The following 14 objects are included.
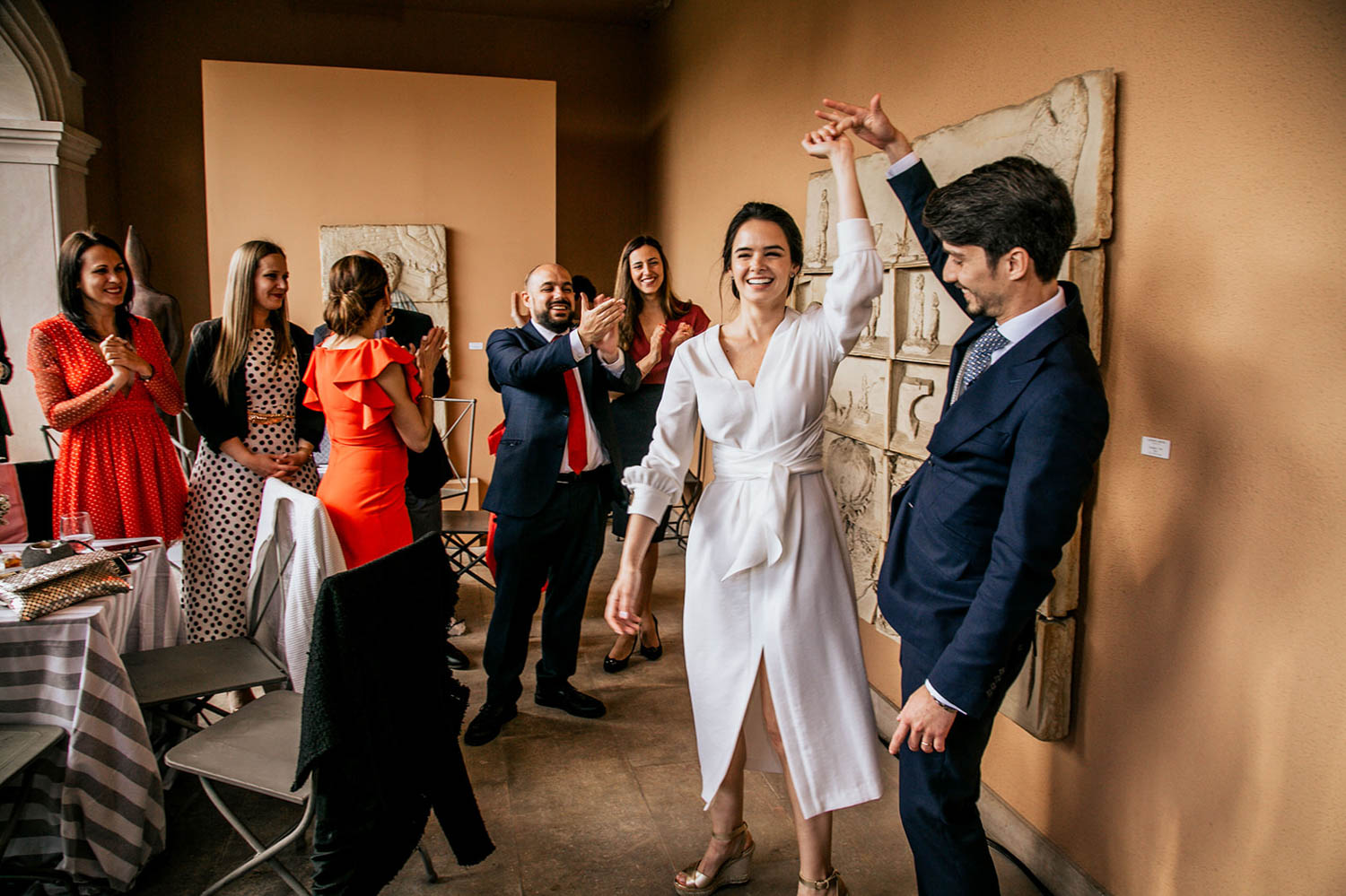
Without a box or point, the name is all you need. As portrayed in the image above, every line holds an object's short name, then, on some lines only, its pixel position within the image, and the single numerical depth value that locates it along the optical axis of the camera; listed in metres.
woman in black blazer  3.11
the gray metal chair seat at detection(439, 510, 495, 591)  4.42
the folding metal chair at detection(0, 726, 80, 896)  1.97
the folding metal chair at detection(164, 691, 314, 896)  2.02
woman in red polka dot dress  3.04
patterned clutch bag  2.12
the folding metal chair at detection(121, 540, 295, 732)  2.45
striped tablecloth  2.14
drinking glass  2.58
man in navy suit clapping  3.10
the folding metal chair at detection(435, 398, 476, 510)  6.55
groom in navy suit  1.51
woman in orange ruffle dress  2.88
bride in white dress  2.05
